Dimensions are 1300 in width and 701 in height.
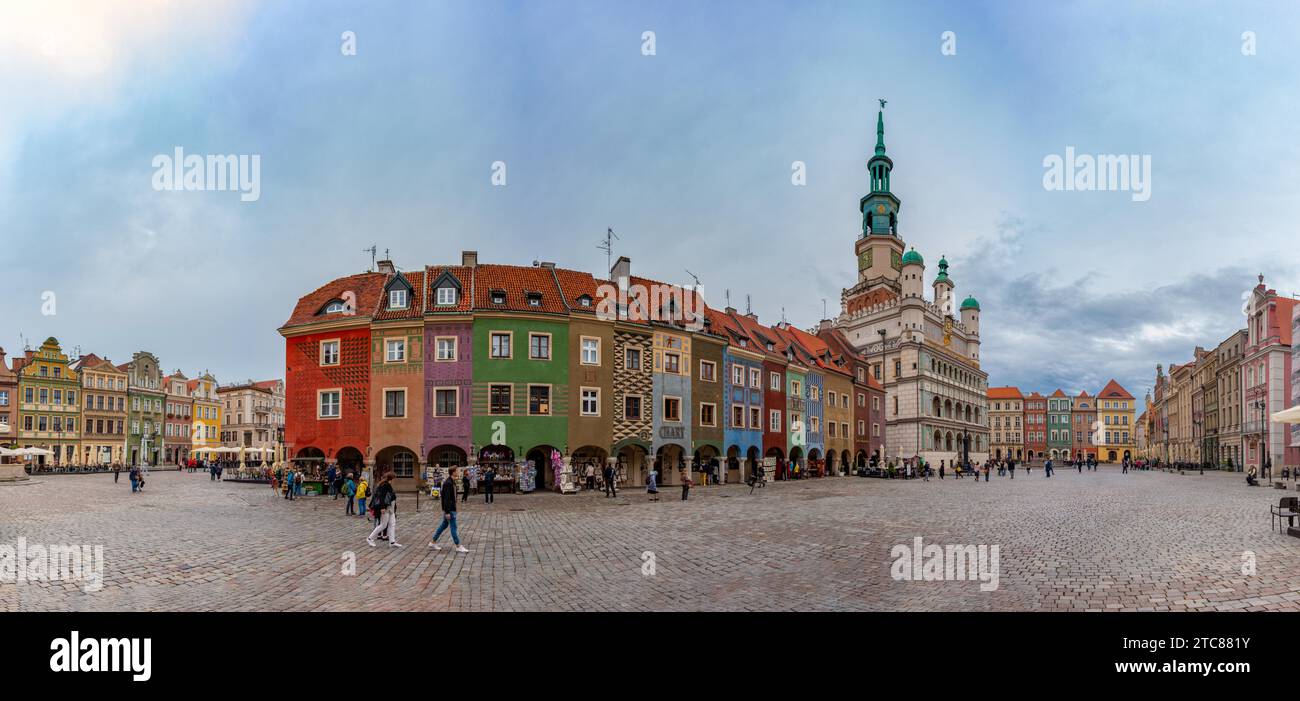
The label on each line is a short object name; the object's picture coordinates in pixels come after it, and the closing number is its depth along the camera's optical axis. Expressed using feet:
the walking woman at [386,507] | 49.70
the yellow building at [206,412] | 321.11
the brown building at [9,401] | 236.84
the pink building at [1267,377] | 184.85
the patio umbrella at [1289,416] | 58.85
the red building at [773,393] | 164.45
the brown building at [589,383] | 119.96
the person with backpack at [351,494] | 74.08
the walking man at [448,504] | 47.93
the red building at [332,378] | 118.21
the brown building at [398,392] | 115.44
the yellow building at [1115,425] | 505.66
